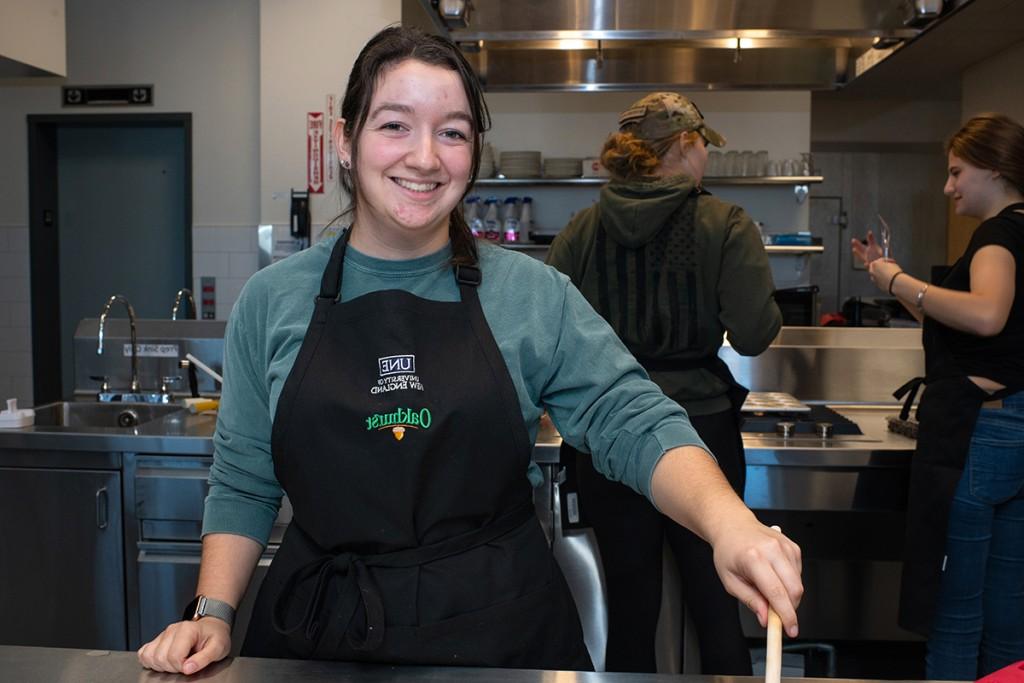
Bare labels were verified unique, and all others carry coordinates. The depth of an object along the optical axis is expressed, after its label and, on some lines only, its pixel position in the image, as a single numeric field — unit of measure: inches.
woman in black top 99.1
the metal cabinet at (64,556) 110.6
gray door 255.4
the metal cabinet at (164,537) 108.9
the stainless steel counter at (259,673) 44.1
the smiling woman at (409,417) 50.7
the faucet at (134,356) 135.2
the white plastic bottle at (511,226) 245.9
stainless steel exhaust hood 101.3
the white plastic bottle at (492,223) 243.6
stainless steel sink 135.5
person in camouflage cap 99.3
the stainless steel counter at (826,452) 109.3
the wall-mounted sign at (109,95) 245.4
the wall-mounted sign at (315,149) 226.8
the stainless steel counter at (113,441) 109.1
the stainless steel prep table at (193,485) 108.3
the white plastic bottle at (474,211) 245.1
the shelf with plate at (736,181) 241.8
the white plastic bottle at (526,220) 248.2
